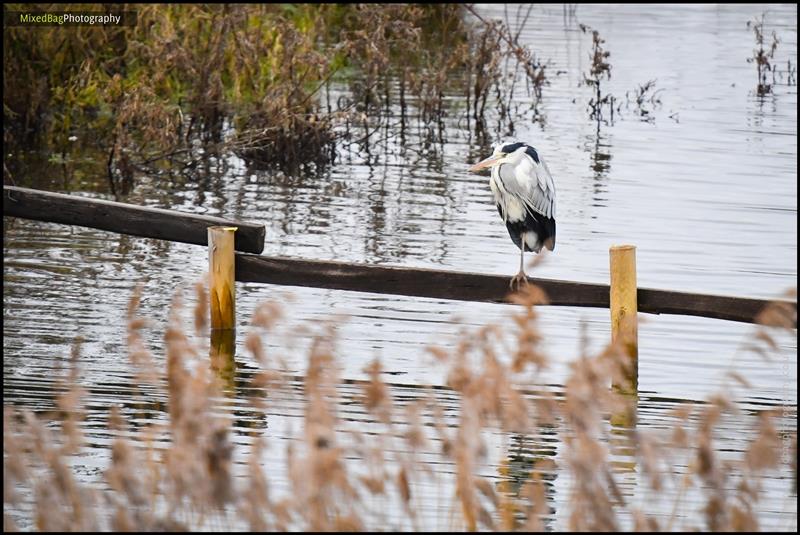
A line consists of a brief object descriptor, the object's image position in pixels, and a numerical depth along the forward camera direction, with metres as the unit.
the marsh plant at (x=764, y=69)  35.12
